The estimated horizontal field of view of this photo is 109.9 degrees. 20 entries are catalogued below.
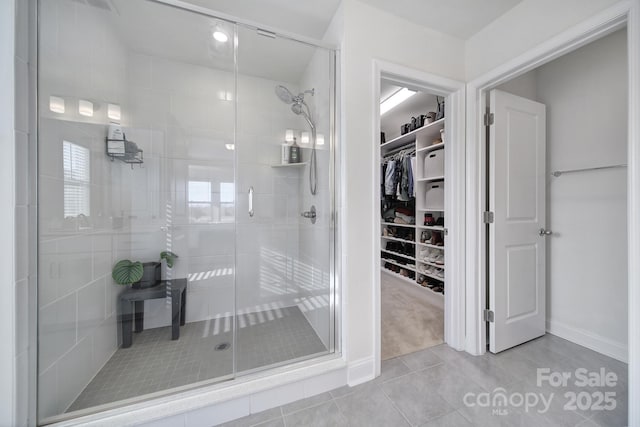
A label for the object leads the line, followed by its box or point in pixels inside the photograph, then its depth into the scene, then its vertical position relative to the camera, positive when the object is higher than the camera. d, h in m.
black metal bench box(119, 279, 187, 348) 1.64 -0.71
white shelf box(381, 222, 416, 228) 3.25 -0.19
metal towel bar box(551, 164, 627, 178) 1.62 +0.33
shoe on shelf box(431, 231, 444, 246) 2.86 -0.35
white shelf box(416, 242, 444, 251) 2.76 -0.43
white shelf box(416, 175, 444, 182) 2.68 +0.41
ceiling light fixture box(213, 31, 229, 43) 1.59 +1.26
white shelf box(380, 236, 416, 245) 3.28 -0.43
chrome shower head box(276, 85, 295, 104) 1.97 +1.04
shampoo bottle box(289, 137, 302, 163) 2.07 +0.55
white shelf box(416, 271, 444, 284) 2.72 -0.81
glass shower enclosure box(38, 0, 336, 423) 1.18 +0.08
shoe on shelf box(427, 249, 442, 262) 2.89 -0.57
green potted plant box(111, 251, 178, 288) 1.64 -0.46
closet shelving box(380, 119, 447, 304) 2.73 +0.15
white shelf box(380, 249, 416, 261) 3.25 -0.67
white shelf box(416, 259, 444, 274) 2.74 -0.66
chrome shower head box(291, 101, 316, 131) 1.86 +0.87
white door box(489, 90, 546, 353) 1.69 -0.07
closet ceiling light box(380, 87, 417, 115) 2.76 +1.48
